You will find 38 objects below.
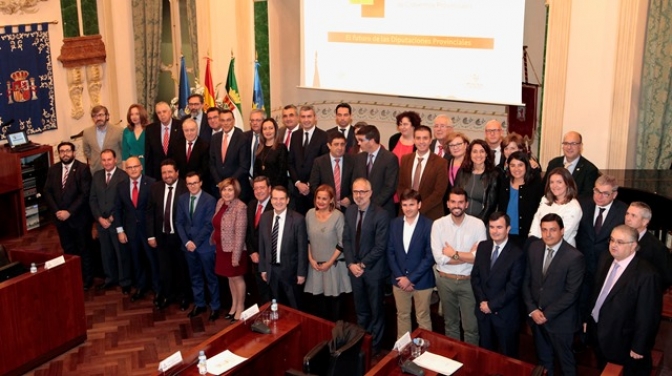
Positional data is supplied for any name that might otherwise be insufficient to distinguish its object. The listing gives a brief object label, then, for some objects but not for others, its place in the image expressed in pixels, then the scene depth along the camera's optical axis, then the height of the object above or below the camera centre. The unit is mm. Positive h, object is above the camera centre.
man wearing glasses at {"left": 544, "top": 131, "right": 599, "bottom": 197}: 6211 -918
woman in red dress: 6703 -1530
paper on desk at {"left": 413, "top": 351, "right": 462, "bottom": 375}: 5062 -2019
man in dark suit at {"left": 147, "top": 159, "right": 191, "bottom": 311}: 7125 -1686
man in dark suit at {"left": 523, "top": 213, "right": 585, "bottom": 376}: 5211 -1578
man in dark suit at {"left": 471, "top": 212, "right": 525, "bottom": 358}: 5426 -1599
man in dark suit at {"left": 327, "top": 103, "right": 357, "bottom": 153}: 7617 -721
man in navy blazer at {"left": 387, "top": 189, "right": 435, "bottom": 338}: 5922 -1546
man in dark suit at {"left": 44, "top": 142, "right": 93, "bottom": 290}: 7762 -1386
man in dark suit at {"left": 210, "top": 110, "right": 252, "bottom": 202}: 7648 -990
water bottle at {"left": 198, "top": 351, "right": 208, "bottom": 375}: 5078 -2011
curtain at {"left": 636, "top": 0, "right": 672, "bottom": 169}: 7879 -445
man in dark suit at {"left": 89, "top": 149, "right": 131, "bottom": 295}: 7527 -1575
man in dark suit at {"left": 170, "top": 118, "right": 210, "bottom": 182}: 7781 -999
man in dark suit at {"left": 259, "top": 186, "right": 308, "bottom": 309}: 6387 -1595
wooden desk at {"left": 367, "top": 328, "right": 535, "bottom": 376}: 5021 -1998
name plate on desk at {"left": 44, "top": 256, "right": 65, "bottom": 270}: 6531 -1739
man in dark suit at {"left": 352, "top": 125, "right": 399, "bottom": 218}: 6691 -983
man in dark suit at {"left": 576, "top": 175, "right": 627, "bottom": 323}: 5566 -1224
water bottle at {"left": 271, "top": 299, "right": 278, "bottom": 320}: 5883 -1917
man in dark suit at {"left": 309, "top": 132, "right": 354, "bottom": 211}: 6895 -1034
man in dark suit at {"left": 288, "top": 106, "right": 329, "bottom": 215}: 7512 -965
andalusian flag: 10438 -536
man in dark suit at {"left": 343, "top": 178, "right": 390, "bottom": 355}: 6098 -1528
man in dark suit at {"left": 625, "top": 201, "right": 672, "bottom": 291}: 5258 -1289
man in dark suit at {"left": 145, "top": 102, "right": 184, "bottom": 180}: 8062 -865
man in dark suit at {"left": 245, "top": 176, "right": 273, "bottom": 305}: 6625 -1404
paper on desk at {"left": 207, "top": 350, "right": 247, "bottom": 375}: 5156 -2053
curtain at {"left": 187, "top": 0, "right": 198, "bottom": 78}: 10812 +267
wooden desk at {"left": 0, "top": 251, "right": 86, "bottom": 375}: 6152 -2130
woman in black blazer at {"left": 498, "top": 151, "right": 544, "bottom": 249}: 6016 -1090
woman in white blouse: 5613 -1071
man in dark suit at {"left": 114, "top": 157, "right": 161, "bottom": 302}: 7395 -1560
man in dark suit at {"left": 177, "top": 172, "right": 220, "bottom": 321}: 6902 -1558
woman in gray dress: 6319 -1598
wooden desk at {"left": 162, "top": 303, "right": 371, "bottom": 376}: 5418 -2040
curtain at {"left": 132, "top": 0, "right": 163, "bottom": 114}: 10953 +92
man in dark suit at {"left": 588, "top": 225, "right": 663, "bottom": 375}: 4988 -1622
